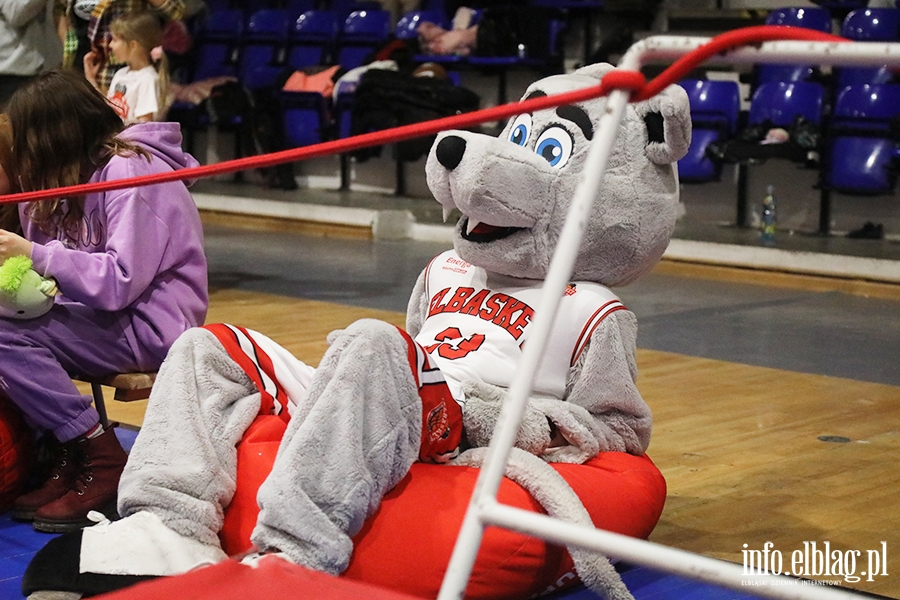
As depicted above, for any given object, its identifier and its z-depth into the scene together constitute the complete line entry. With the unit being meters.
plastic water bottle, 6.26
